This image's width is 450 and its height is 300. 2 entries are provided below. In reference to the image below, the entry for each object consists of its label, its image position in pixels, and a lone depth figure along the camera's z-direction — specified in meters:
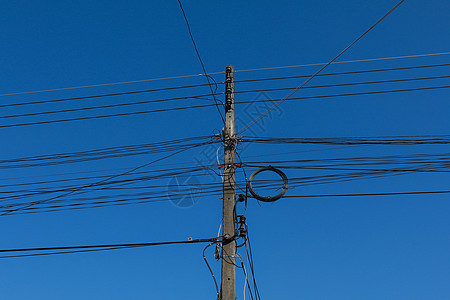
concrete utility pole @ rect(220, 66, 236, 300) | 7.25
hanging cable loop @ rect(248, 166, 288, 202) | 8.17
